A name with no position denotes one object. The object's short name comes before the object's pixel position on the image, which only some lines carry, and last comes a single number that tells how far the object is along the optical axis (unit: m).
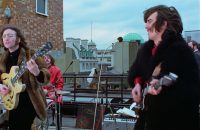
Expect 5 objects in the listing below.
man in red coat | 6.04
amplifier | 5.91
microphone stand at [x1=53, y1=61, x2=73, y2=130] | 6.04
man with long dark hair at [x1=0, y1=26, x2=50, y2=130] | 3.71
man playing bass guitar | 2.58
